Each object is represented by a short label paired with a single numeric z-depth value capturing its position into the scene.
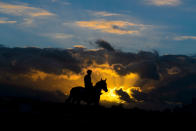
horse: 26.05
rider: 25.45
